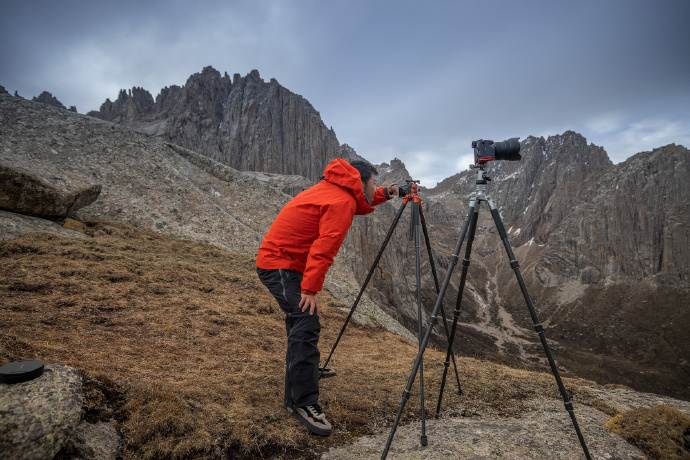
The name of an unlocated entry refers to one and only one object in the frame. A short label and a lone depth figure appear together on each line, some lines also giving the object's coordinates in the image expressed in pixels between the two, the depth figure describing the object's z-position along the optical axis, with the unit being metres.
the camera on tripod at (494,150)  4.04
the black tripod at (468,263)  3.26
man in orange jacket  3.47
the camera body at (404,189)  5.17
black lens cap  2.29
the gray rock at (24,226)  10.16
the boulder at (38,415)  2.01
